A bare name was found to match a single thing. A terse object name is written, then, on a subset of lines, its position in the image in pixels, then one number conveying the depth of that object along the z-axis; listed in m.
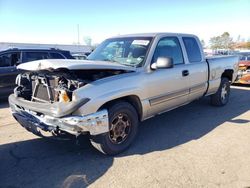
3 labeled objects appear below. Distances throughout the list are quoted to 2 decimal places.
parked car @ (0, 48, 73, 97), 6.03
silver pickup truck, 2.62
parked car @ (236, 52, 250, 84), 7.87
